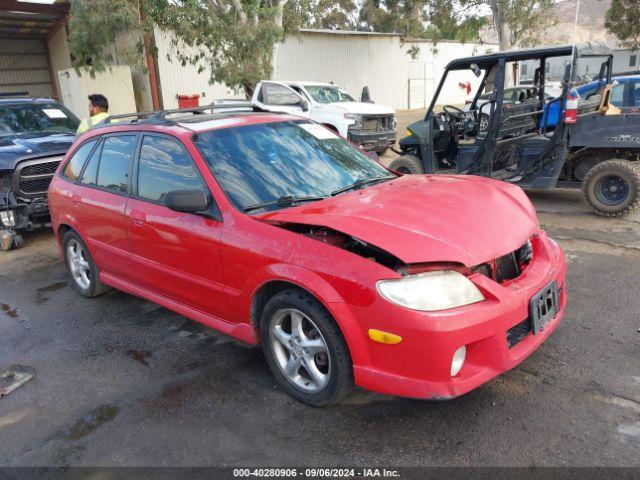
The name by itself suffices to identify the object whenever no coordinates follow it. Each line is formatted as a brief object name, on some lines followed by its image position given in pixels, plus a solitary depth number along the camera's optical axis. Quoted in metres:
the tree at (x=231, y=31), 12.55
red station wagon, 2.59
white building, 19.02
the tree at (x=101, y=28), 12.10
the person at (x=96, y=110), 6.86
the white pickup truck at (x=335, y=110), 12.50
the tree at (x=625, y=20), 21.89
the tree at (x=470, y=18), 18.75
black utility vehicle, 6.47
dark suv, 6.93
